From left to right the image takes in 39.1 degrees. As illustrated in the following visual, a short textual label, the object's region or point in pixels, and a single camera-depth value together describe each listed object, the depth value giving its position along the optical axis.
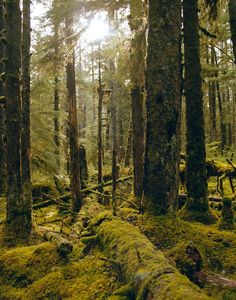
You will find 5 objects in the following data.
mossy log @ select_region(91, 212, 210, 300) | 3.44
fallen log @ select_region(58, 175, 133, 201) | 12.57
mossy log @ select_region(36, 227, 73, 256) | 5.85
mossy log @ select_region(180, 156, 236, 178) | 10.79
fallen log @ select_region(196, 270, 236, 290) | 4.47
